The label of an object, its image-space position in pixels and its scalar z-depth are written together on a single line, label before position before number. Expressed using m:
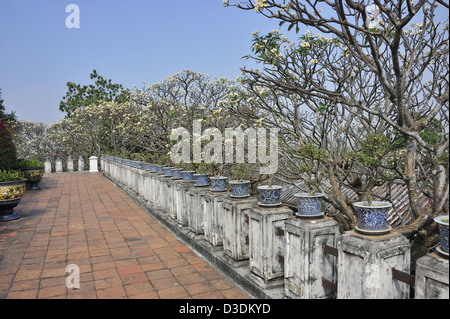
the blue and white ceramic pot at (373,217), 2.31
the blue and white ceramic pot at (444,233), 1.91
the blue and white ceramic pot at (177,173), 6.32
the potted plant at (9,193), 7.06
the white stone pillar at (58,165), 21.59
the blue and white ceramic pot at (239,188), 4.04
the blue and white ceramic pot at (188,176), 5.83
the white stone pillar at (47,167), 21.24
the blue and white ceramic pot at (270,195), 3.47
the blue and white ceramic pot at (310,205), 2.94
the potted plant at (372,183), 2.32
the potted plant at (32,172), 12.48
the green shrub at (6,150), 10.22
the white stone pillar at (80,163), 22.69
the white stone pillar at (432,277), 1.84
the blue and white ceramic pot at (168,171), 6.81
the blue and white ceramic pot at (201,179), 5.27
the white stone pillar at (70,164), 22.66
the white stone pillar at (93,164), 21.25
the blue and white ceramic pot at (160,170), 7.32
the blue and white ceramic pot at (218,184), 4.72
